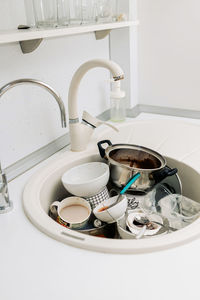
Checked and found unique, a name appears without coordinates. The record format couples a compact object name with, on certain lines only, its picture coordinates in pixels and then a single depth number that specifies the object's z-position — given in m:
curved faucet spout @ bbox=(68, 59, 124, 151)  1.16
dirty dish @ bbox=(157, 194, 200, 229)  1.03
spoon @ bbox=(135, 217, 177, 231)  1.01
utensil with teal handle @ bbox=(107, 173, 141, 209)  1.08
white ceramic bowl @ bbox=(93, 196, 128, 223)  0.97
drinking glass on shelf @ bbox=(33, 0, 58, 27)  1.06
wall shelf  0.81
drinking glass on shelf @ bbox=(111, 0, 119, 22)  1.38
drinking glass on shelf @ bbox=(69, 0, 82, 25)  1.18
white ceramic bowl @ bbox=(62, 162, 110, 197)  1.08
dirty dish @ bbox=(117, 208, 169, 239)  0.93
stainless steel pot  1.14
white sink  0.80
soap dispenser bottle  1.66
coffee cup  1.02
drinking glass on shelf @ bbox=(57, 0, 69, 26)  1.10
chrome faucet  0.89
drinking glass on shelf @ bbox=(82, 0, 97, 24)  1.20
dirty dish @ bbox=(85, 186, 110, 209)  1.11
